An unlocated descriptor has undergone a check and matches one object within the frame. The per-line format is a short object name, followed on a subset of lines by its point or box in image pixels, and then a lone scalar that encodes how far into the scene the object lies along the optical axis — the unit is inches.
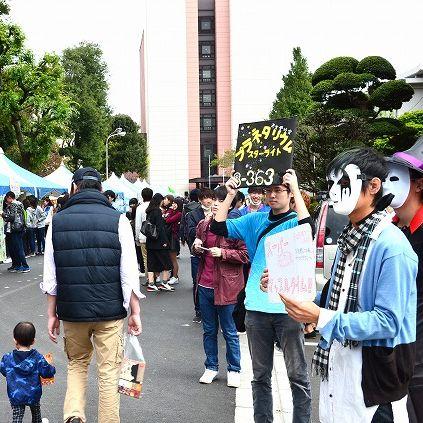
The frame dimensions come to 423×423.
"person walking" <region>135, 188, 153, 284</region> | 502.1
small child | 180.7
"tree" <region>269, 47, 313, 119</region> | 2111.2
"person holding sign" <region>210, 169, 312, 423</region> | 171.0
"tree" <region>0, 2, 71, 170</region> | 1047.6
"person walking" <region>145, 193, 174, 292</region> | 488.1
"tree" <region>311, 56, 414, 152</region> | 994.7
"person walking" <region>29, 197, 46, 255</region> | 784.3
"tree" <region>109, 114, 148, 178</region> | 3093.0
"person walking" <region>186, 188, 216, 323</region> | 334.0
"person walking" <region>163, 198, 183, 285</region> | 534.6
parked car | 339.6
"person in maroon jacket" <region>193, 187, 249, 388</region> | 236.2
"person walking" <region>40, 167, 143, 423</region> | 168.6
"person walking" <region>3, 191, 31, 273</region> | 613.0
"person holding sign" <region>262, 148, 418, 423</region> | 99.4
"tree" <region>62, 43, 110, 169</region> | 2053.4
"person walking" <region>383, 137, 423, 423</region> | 121.5
